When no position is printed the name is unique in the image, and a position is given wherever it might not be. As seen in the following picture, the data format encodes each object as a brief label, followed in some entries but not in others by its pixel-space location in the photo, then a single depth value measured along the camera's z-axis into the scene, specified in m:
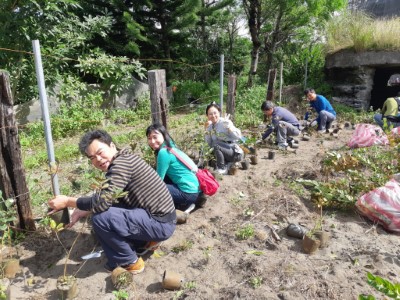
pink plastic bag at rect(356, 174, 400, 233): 3.04
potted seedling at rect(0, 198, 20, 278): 2.41
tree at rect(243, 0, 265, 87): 10.49
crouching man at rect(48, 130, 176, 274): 2.29
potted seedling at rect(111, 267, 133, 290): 2.29
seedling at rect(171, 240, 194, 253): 2.76
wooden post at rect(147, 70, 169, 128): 3.72
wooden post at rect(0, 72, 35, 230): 2.58
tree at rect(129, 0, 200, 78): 10.38
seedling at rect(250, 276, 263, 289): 2.29
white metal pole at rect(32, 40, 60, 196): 2.71
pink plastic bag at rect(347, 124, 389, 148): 5.27
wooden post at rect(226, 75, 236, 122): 5.64
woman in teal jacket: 3.05
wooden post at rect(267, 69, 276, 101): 7.80
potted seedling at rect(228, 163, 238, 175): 4.36
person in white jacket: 4.26
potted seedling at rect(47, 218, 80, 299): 2.18
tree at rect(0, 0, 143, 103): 6.43
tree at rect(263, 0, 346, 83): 10.38
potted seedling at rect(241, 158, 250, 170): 4.59
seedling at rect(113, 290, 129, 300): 2.17
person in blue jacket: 6.95
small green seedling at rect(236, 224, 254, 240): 2.91
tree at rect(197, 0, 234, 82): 11.52
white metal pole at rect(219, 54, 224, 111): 5.23
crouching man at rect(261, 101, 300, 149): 5.70
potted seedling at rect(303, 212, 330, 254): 2.67
